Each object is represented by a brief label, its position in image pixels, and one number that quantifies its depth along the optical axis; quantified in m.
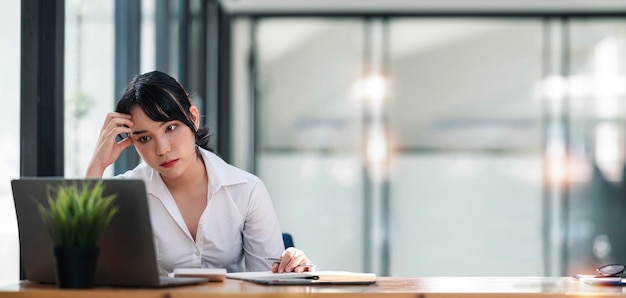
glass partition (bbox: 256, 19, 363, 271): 7.73
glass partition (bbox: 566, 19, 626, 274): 7.57
